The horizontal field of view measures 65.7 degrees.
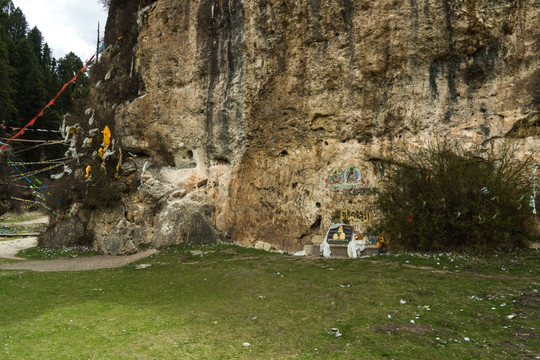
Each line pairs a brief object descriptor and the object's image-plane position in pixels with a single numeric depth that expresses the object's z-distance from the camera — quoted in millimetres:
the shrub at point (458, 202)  11117
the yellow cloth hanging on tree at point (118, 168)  18839
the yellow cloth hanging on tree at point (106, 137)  19672
